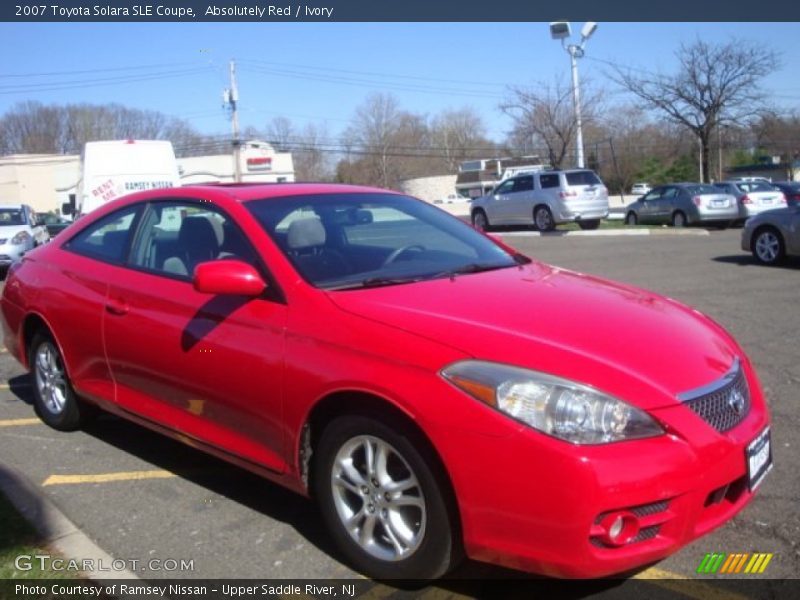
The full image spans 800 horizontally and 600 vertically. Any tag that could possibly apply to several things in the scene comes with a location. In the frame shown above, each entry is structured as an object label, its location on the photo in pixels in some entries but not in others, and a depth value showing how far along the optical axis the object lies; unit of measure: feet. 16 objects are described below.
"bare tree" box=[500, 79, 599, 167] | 108.68
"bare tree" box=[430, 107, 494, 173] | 291.79
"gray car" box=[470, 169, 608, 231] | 70.59
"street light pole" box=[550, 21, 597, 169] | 95.57
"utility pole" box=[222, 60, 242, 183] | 140.21
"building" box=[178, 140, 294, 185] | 191.62
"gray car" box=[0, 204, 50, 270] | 52.80
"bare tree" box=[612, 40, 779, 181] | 111.34
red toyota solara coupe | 8.65
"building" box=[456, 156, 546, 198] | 253.65
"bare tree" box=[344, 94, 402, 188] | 237.04
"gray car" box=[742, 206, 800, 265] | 39.37
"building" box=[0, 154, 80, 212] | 212.02
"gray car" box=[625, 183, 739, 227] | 71.82
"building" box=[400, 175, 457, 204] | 254.47
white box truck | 54.39
